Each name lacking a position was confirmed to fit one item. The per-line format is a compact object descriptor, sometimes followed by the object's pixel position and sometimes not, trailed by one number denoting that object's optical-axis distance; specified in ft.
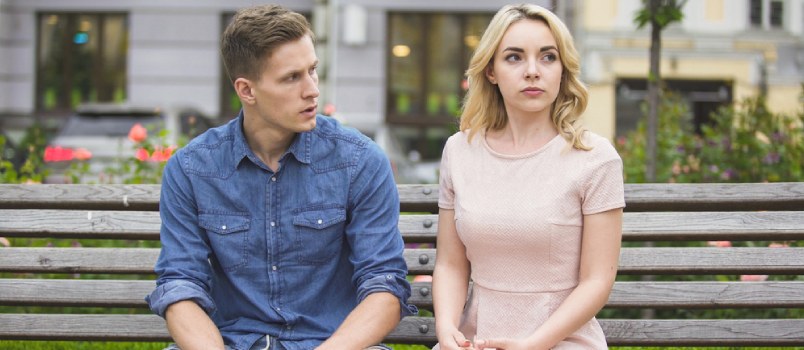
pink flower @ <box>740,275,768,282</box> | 15.76
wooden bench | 12.84
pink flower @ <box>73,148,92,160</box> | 21.21
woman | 10.42
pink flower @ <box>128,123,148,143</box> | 21.20
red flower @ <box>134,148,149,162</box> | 20.98
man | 11.02
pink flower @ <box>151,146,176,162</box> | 20.72
